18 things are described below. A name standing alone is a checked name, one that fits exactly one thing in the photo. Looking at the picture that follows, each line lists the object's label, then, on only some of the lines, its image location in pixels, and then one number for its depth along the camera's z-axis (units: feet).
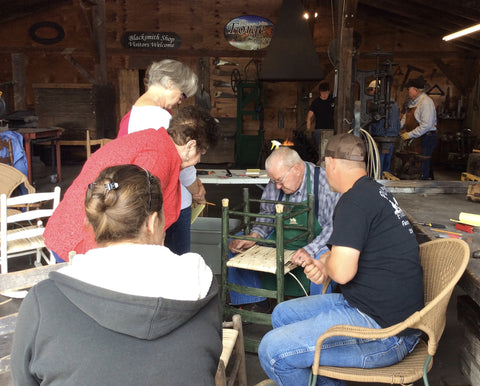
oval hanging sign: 34.81
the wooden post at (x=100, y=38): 29.25
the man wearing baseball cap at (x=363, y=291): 6.01
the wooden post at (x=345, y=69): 17.07
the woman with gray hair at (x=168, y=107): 8.19
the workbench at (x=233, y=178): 15.88
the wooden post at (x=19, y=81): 35.70
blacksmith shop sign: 35.14
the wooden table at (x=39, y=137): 23.57
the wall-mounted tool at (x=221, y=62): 35.24
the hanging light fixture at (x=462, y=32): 23.65
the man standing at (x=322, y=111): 26.61
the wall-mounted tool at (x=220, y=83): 35.55
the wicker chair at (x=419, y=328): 5.55
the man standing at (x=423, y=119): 22.85
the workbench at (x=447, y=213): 6.04
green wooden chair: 8.59
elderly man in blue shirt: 10.12
